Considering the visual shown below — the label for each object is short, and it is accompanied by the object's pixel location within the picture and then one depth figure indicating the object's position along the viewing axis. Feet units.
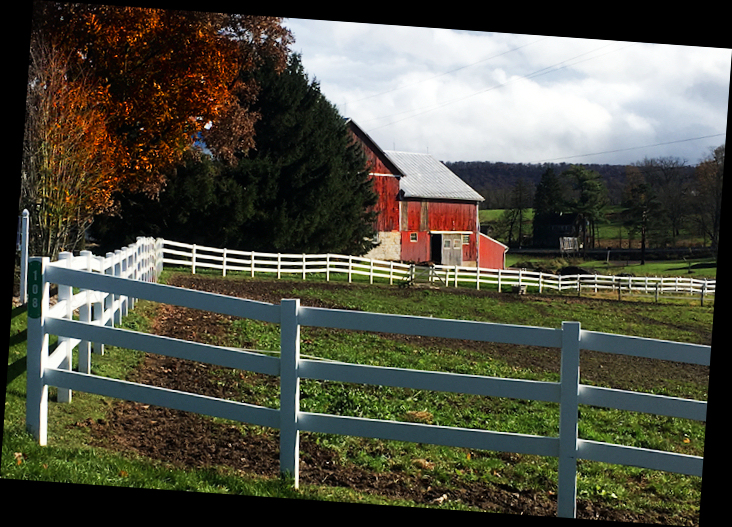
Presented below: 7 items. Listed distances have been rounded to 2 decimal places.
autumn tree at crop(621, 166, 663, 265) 200.61
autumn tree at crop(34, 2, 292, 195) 66.03
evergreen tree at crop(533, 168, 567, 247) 221.87
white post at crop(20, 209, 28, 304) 40.42
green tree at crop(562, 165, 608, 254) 221.46
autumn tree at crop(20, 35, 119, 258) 52.65
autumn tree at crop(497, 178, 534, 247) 224.33
